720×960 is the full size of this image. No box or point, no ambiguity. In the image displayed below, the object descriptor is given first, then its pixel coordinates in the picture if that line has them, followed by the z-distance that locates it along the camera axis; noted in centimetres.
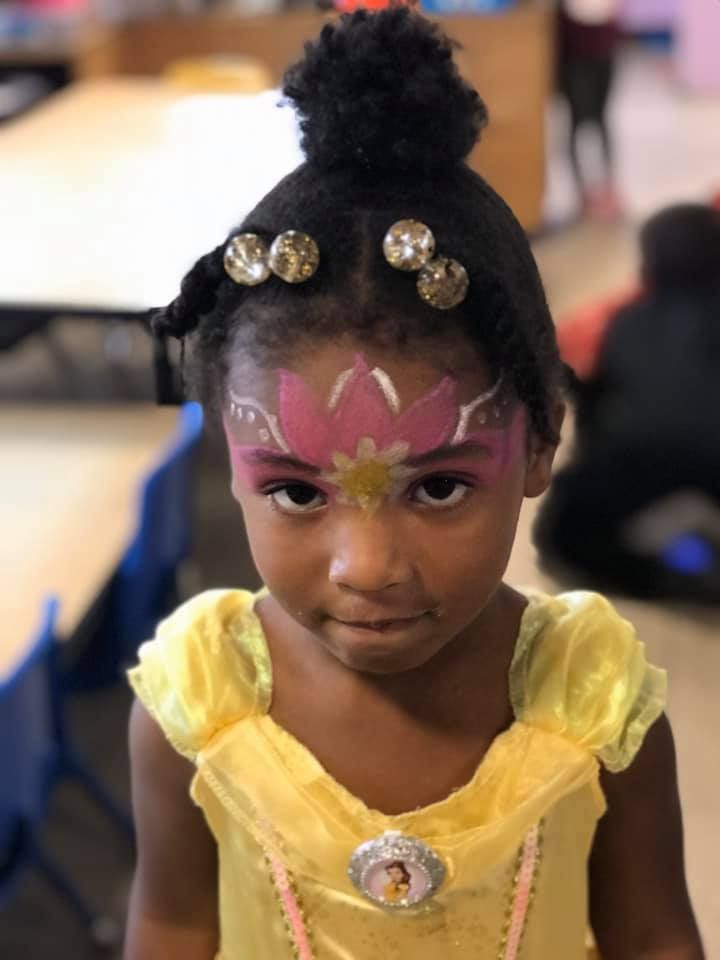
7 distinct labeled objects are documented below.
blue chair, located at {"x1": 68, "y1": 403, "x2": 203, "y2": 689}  154
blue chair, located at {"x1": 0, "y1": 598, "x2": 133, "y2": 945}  126
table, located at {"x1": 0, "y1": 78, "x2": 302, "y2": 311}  76
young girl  50
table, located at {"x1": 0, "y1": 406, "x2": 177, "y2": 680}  142
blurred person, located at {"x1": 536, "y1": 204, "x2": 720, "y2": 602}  73
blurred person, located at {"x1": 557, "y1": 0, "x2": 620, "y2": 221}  334
